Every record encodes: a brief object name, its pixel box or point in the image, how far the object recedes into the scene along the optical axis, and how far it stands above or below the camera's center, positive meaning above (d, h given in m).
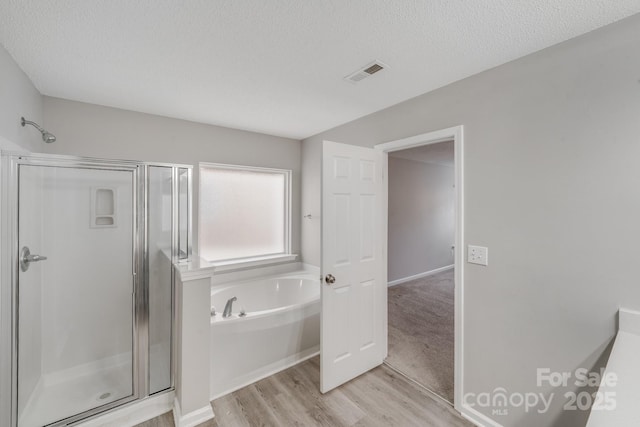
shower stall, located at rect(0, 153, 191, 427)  1.65 -0.55
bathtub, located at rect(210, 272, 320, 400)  2.09 -1.14
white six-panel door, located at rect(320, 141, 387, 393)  2.06 -0.46
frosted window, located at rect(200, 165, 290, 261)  3.13 +0.01
